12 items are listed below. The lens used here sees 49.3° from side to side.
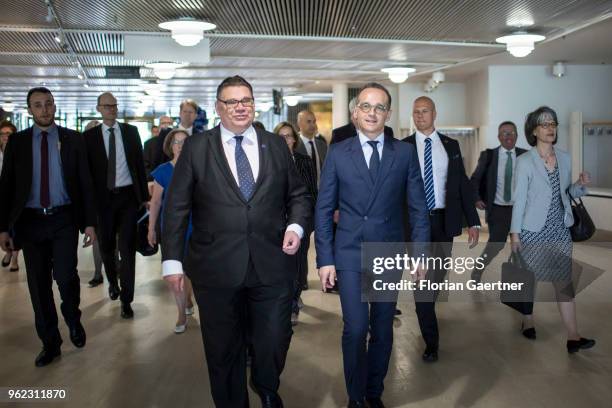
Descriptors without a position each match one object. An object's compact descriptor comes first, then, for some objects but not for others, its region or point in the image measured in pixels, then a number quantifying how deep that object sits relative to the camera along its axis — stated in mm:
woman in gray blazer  4633
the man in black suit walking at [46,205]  4547
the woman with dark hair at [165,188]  5184
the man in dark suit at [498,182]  6750
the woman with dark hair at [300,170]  5414
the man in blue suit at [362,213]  3367
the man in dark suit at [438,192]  4535
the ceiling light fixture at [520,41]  9391
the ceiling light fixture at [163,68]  11320
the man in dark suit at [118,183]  5898
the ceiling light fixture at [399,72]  13211
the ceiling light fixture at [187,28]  8359
